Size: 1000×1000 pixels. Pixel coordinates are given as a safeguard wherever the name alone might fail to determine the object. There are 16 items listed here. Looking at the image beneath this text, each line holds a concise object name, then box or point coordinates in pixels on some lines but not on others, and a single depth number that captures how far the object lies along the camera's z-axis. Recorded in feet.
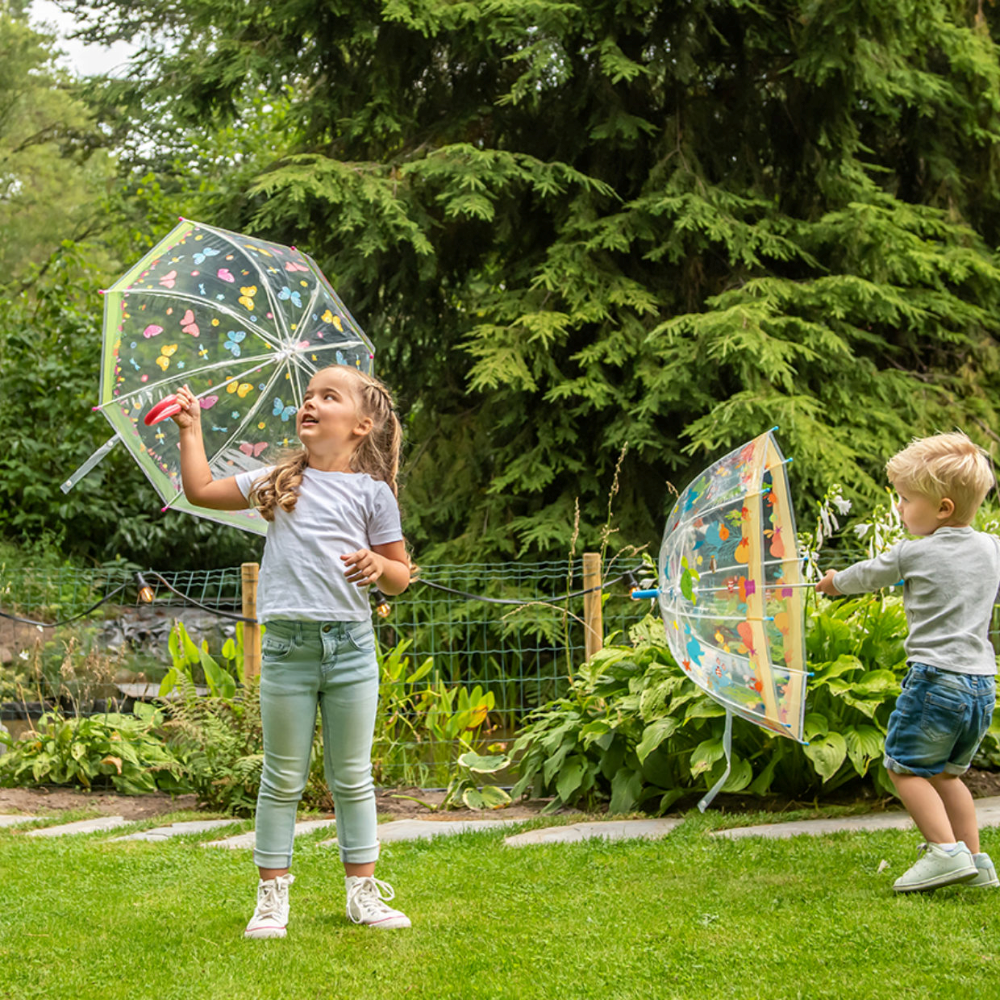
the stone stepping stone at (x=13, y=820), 16.36
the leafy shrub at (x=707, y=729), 14.14
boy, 10.02
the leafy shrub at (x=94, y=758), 18.83
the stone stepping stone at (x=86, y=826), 15.75
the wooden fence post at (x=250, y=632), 18.69
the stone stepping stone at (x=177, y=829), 15.19
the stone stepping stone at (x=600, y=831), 13.58
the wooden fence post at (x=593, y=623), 18.08
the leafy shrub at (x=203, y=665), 19.48
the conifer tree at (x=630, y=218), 24.75
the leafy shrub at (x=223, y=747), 16.99
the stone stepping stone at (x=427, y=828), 14.53
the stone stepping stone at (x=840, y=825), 13.07
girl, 9.43
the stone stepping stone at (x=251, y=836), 14.29
